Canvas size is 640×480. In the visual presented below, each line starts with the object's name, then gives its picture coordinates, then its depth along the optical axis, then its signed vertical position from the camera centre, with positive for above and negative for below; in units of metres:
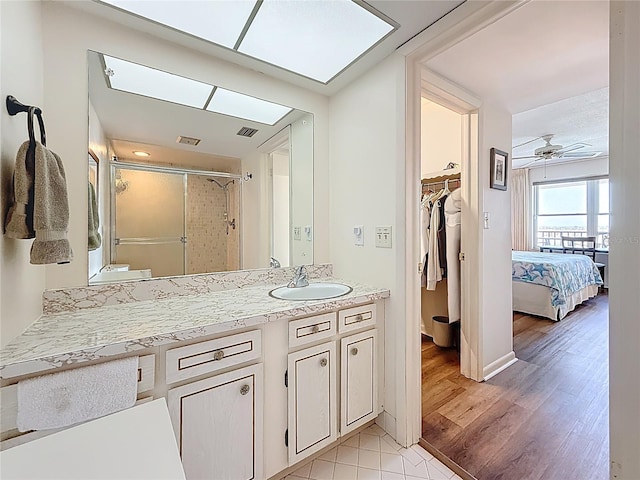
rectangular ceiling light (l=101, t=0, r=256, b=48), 1.23 +1.05
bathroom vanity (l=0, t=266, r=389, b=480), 0.93 -0.50
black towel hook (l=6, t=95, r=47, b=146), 0.92 +0.45
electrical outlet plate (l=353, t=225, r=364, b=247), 1.81 +0.02
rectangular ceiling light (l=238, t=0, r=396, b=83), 1.27 +1.05
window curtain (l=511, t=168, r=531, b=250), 6.25 +0.64
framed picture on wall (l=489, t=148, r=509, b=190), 2.21 +0.56
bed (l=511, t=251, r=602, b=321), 3.41 -0.64
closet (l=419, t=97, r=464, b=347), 2.38 +0.19
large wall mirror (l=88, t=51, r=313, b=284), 1.41 +0.38
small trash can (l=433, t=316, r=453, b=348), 2.65 -0.93
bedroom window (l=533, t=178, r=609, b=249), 5.40 +0.52
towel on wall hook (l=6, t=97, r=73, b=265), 0.90 +0.12
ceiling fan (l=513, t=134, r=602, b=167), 4.00 +1.41
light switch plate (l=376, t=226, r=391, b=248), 1.62 +0.00
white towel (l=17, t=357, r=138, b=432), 0.79 -0.47
